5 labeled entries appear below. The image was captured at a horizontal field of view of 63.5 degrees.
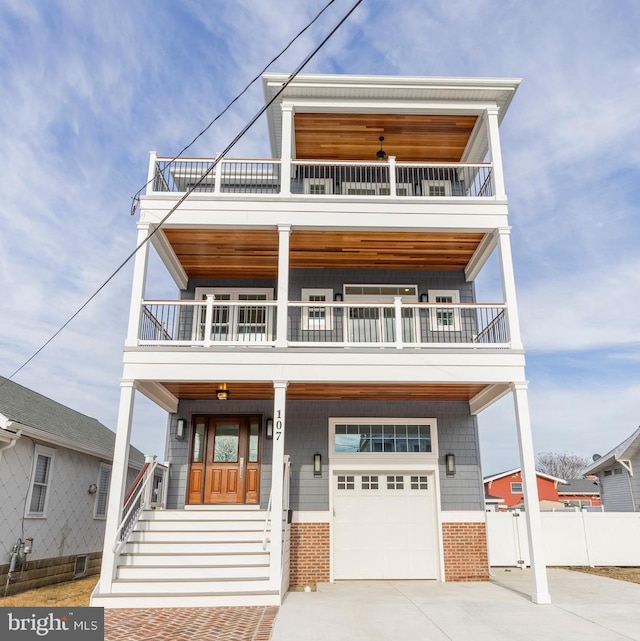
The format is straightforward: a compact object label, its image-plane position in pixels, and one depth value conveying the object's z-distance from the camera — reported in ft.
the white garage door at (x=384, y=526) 32.07
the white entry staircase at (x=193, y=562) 23.52
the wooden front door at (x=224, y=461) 33.17
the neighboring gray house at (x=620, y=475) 56.49
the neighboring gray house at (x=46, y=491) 29.14
